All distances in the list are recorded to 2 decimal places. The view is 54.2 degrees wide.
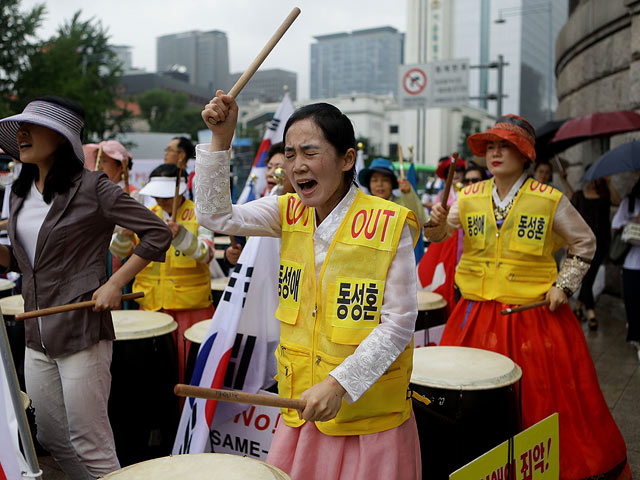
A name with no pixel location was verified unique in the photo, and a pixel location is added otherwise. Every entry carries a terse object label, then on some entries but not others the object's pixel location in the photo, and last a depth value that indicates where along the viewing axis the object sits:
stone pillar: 7.10
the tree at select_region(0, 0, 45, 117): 18.12
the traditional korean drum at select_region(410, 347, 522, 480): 2.72
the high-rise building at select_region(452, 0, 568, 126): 82.06
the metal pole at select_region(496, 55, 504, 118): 18.66
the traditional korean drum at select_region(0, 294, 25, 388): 3.85
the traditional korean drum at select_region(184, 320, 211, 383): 3.61
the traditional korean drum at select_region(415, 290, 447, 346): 4.38
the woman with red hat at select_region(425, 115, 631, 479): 3.39
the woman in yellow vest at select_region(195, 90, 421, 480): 1.93
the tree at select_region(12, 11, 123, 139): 19.17
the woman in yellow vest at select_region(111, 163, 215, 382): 4.21
